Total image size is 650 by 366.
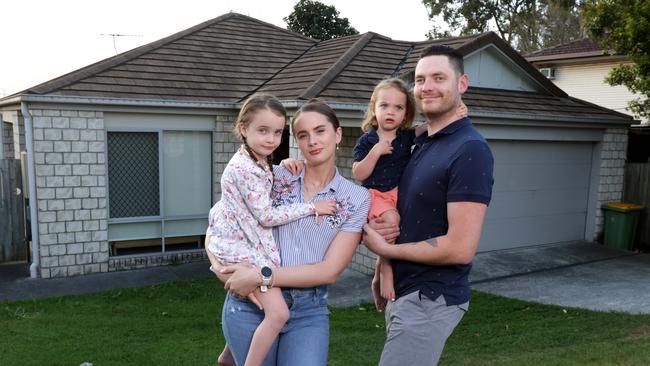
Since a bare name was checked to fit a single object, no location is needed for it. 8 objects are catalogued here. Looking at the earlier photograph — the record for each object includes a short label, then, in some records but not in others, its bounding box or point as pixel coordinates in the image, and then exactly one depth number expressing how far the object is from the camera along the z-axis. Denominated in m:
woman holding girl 2.41
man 2.31
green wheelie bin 10.95
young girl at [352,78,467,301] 2.65
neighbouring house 20.58
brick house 8.79
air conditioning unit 22.23
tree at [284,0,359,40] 27.91
